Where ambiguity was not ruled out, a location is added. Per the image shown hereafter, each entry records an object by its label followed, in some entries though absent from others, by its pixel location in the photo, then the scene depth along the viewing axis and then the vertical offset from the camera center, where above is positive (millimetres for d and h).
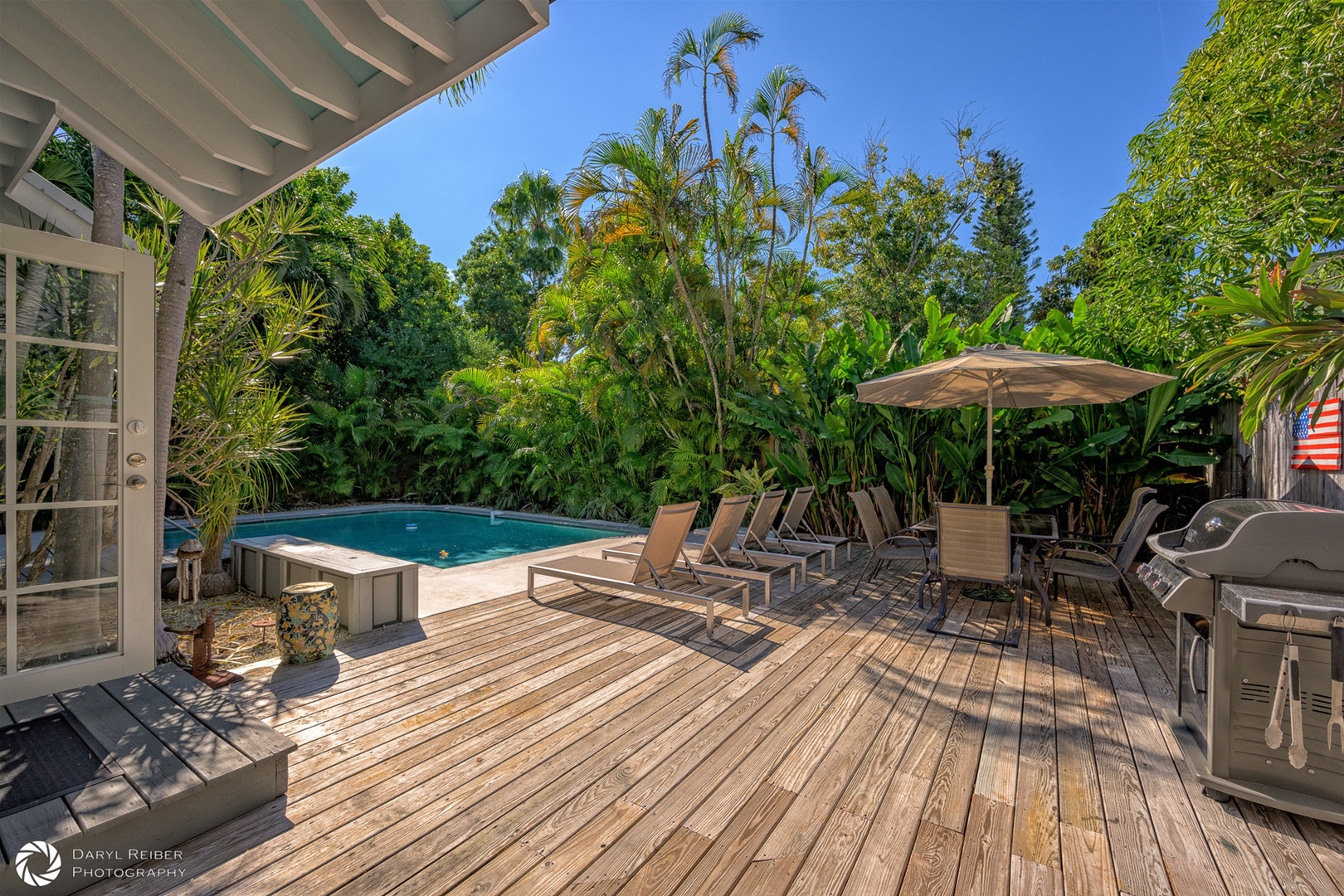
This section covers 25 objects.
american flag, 4133 +133
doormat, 1864 -1139
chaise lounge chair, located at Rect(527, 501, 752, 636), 4434 -1037
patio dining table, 4457 -667
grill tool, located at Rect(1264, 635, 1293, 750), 2010 -946
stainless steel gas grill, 1995 -707
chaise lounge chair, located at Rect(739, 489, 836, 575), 5801 -1015
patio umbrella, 4355 +628
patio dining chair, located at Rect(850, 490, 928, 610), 5273 -884
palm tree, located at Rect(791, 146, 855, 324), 9422 +4533
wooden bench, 4000 -984
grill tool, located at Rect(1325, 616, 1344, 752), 1900 -723
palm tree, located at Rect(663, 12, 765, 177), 8906 +6403
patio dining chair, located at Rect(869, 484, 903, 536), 6094 -613
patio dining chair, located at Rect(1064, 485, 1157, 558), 5020 -505
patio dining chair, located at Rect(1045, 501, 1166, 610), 4430 -891
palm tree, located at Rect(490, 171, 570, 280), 20938 +9002
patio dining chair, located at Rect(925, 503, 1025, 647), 4246 -736
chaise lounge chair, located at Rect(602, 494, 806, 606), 5051 -1053
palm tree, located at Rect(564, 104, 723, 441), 8797 +4272
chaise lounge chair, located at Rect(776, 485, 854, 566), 6523 -881
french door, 2643 -96
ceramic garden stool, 3420 -1058
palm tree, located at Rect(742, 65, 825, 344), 9172 +5652
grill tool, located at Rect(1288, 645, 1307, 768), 1988 -884
